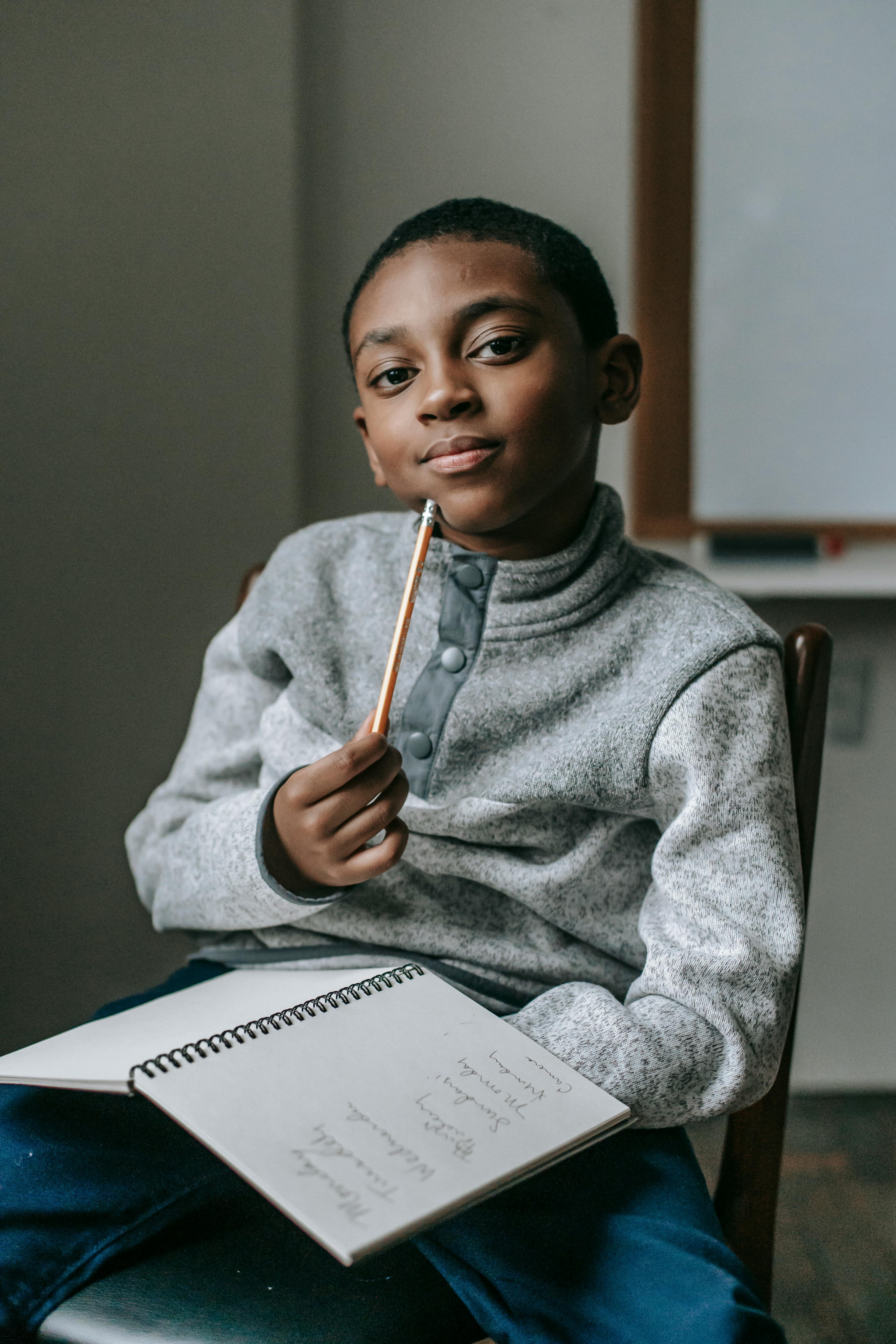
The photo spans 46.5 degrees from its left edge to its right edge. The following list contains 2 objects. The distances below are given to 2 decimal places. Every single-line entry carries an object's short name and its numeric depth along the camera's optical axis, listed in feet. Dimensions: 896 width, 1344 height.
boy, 1.77
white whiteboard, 4.30
